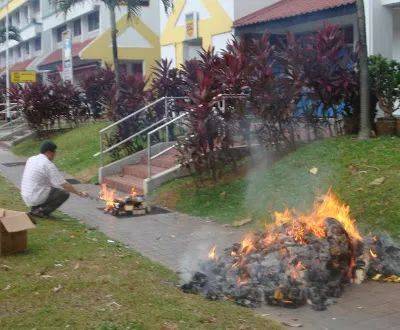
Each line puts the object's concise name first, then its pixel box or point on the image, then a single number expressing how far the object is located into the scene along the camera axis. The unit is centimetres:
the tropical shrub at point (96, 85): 2191
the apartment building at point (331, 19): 1362
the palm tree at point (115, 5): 1780
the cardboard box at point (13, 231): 690
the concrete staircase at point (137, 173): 1206
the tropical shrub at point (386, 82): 1069
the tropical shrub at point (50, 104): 2094
